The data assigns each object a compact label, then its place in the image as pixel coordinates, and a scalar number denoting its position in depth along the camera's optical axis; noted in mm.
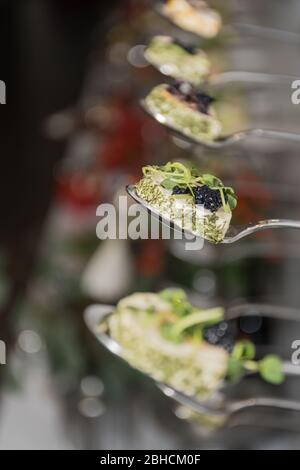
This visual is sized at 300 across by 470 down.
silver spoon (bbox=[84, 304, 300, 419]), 519
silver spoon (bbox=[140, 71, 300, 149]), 502
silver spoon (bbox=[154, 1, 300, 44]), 558
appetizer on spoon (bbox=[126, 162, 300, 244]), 467
